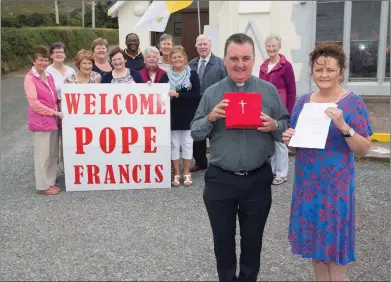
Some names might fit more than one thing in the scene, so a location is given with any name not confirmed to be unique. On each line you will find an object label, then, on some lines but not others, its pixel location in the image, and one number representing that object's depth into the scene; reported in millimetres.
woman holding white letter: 2539
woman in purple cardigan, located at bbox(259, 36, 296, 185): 5239
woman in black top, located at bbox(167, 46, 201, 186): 5398
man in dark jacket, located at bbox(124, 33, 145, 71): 6168
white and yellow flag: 4004
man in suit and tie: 5668
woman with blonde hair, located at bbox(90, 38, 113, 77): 5801
